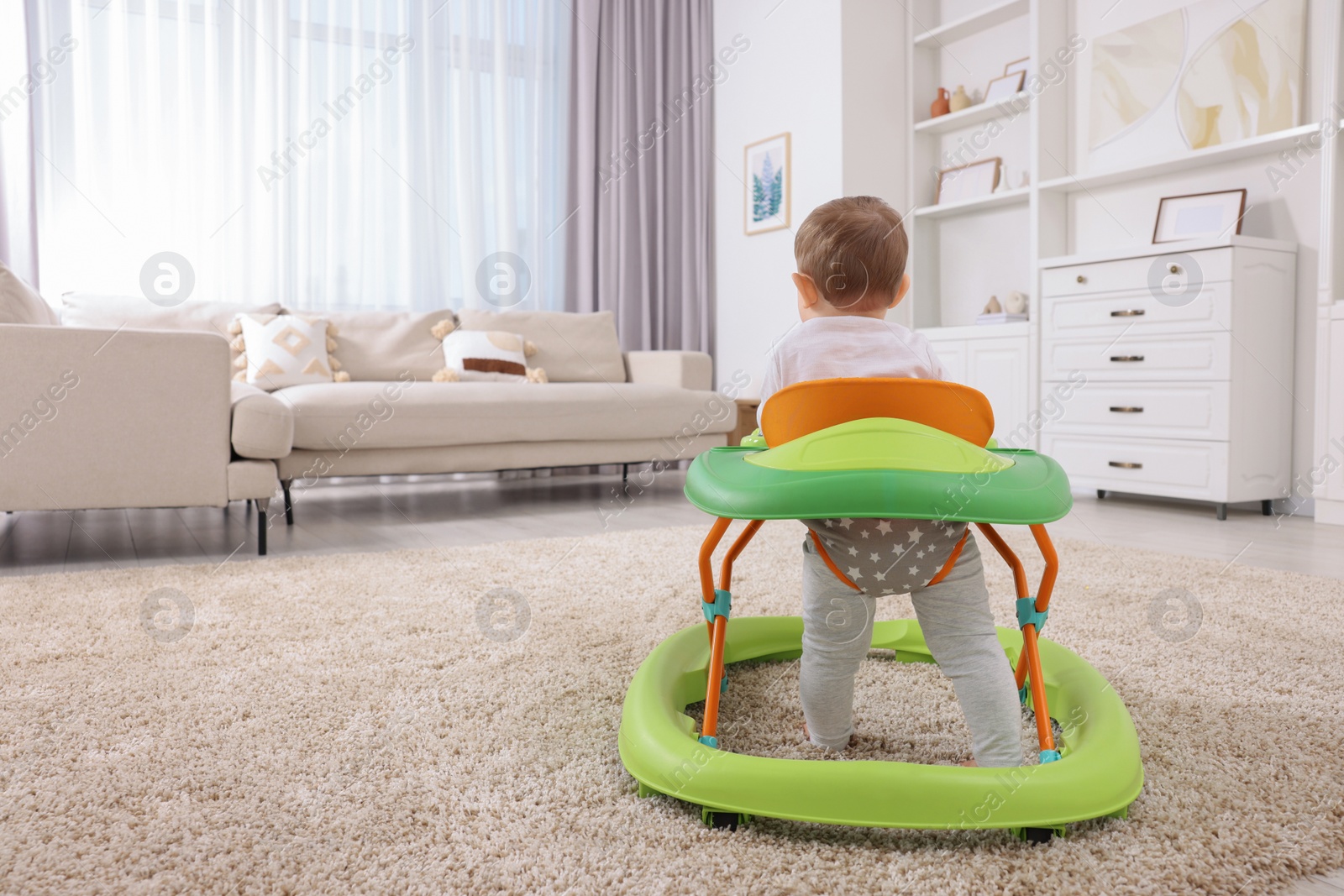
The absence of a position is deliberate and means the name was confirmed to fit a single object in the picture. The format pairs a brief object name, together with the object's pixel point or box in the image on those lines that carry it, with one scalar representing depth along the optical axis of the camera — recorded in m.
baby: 0.95
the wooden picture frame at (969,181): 4.08
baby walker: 0.83
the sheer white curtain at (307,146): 3.72
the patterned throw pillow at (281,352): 3.31
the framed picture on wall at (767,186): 4.61
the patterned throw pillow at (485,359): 3.66
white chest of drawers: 2.92
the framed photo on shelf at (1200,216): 3.18
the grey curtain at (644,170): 4.73
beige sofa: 2.18
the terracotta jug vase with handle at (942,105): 4.27
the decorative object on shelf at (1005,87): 3.94
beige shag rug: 0.81
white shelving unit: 2.80
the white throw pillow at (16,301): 2.24
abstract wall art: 3.05
